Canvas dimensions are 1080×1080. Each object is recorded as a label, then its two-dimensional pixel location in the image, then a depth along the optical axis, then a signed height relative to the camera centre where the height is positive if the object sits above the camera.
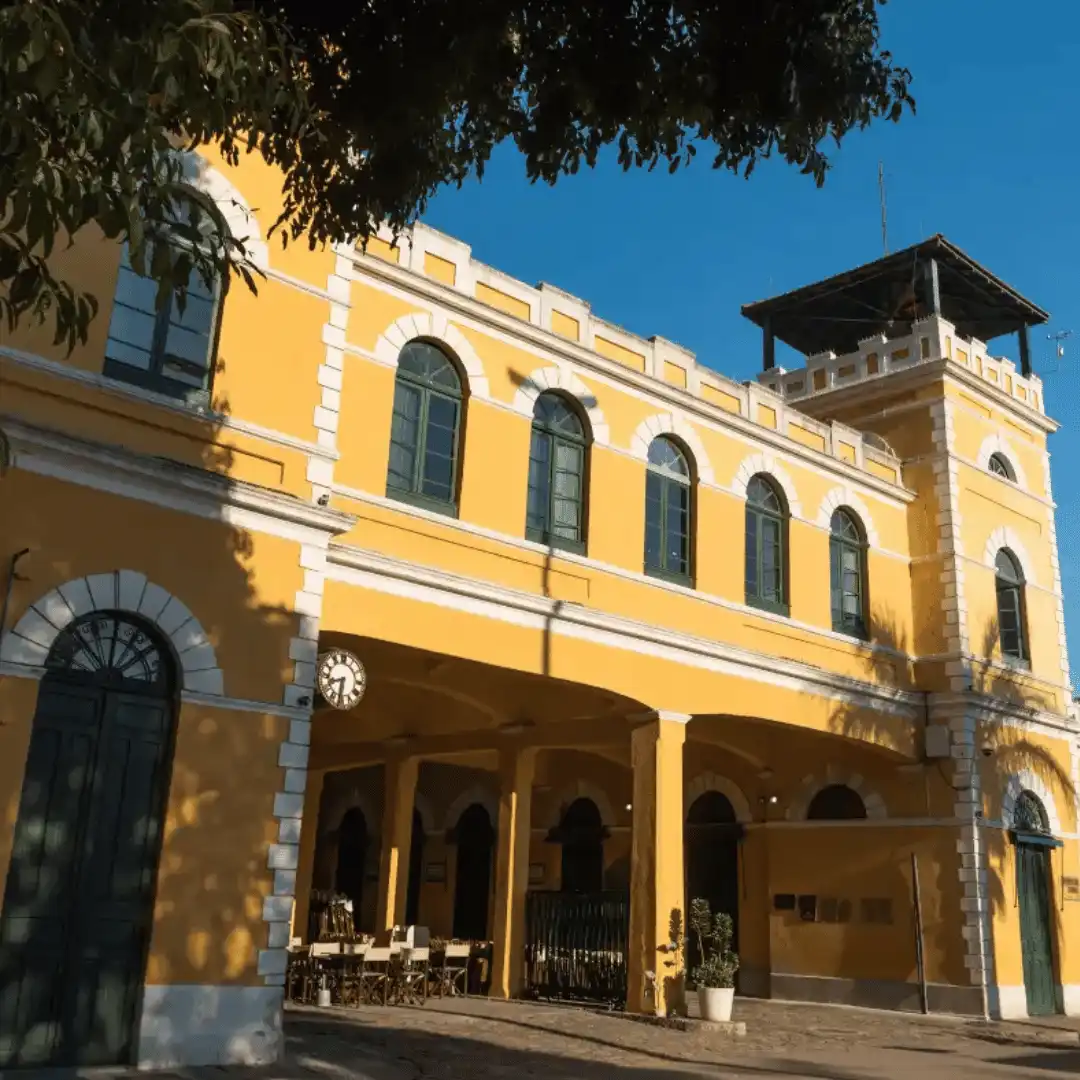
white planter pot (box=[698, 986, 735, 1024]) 13.59 -0.78
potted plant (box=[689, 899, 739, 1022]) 13.63 -0.43
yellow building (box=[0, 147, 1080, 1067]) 9.41 +2.91
